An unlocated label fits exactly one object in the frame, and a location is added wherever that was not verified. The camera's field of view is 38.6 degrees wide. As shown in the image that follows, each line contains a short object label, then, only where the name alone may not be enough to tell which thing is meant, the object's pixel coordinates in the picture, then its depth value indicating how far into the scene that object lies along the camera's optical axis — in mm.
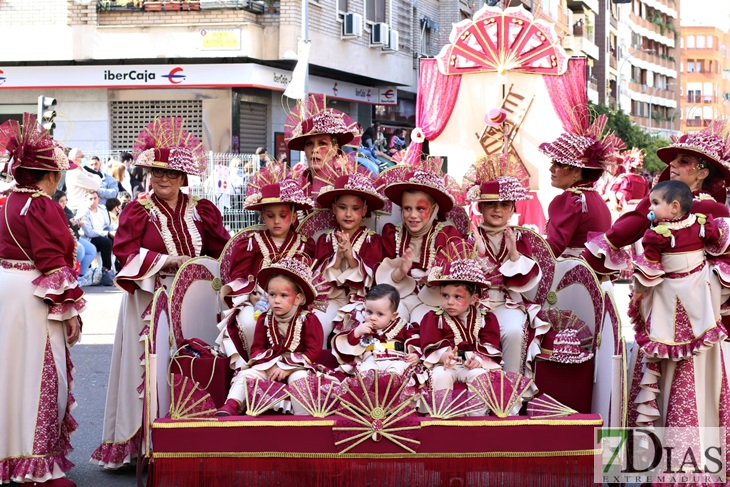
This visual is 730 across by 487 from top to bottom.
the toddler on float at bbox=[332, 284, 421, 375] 5980
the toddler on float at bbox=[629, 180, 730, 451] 5418
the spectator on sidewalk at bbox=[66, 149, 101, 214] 15680
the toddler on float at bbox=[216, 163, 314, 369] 6242
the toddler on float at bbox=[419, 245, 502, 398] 5816
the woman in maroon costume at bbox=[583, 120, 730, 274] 5730
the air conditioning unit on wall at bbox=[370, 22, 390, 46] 30406
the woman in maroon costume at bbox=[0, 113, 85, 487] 5758
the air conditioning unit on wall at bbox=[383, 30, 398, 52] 31578
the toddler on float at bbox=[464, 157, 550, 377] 6160
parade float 5117
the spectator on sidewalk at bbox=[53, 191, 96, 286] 15109
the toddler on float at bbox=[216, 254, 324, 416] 5805
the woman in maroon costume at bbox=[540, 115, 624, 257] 6926
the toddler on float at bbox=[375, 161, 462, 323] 6438
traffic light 15234
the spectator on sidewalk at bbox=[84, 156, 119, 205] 16875
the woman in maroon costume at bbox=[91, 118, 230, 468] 6309
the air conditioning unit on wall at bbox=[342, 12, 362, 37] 28438
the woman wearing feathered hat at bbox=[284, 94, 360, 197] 7105
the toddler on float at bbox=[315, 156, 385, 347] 6496
